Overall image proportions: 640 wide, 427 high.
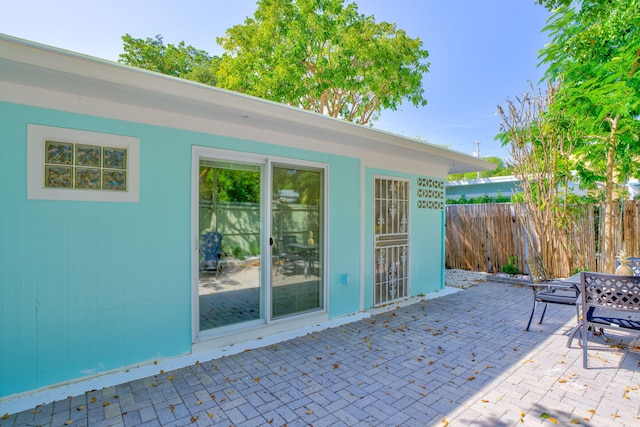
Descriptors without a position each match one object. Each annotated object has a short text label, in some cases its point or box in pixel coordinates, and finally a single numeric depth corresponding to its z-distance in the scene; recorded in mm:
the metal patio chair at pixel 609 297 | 3117
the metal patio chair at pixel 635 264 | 4479
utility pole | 30862
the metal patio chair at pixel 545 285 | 3895
